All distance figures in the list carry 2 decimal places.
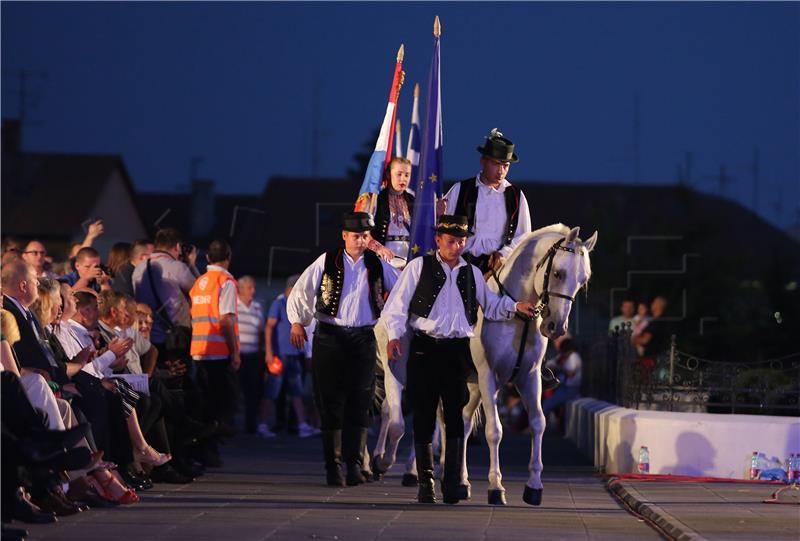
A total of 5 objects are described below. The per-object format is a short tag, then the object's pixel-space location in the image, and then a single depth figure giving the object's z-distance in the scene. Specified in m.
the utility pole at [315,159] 89.19
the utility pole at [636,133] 89.91
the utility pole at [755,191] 90.61
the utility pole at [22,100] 71.56
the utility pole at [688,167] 79.81
